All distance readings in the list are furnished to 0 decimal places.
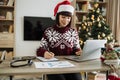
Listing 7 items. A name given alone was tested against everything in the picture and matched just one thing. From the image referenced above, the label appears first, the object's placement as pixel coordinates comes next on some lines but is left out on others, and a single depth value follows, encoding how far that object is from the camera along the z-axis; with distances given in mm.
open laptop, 1565
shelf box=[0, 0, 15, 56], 4305
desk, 1230
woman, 2080
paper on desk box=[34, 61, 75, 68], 1401
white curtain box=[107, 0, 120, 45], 4742
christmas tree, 4238
